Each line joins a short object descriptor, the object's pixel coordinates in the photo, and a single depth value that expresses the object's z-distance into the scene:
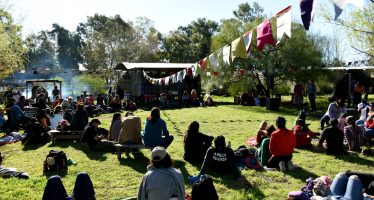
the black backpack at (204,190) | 5.86
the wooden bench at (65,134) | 12.54
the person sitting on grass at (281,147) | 8.41
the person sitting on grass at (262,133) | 10.99
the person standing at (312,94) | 21.27
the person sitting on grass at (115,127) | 11.20
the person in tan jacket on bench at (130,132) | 9.80
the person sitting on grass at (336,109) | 13.34
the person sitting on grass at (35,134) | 12.34
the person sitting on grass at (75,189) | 5.47
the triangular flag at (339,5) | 6.59
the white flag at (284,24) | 8.57
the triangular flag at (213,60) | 13.95
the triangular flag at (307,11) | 7.32
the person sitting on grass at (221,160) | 7.71
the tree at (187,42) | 53.28
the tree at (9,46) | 24.92
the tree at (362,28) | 21.20
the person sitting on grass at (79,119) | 12.70
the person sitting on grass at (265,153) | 8.99
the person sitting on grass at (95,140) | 10.81
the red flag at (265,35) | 9.93
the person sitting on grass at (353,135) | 10.26
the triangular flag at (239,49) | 11.14
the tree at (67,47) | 76.81
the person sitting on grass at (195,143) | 9.19
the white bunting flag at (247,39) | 10.92
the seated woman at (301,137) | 11.02
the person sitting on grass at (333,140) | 9.84
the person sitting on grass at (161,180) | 4.93
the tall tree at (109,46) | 50.00
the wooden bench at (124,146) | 9.59
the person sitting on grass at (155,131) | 9.41
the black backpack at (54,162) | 8.61
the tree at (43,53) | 76.50
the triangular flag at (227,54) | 12.39
